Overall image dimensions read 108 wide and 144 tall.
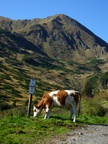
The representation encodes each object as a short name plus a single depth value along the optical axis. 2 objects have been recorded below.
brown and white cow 20.91
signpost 22.54
